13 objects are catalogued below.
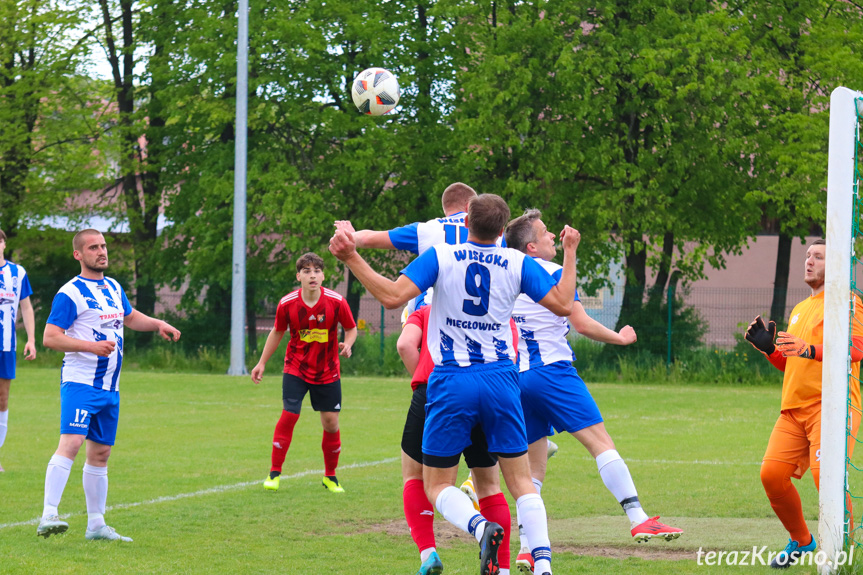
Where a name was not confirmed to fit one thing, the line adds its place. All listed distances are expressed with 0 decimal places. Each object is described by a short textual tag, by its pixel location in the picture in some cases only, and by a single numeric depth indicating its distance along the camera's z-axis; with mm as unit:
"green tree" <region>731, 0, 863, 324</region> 44219
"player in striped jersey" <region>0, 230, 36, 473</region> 21000
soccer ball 20328
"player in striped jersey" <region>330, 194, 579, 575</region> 10398
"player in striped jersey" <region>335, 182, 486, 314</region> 12193
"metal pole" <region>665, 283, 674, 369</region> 46250
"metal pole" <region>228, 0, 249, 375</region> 44156
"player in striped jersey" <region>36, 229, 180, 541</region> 13703
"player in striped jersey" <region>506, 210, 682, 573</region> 12828
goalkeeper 12328
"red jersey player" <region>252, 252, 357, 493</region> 18547
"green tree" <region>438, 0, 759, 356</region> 46719
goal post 11445
